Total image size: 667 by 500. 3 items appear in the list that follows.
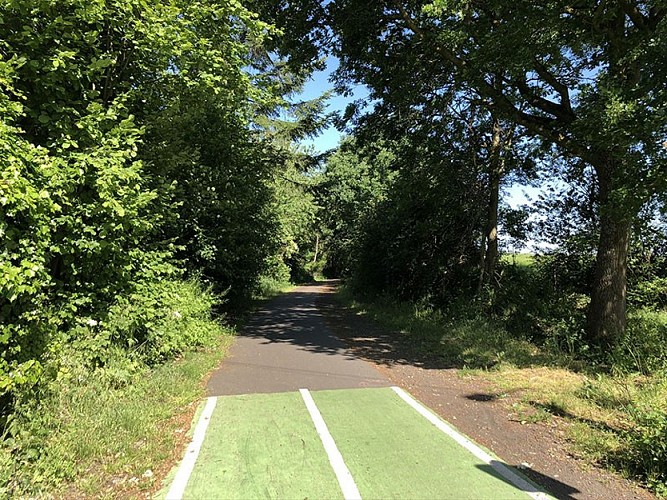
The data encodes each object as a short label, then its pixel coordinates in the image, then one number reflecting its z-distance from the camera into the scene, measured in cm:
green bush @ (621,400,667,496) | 389
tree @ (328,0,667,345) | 641
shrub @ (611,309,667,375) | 692
